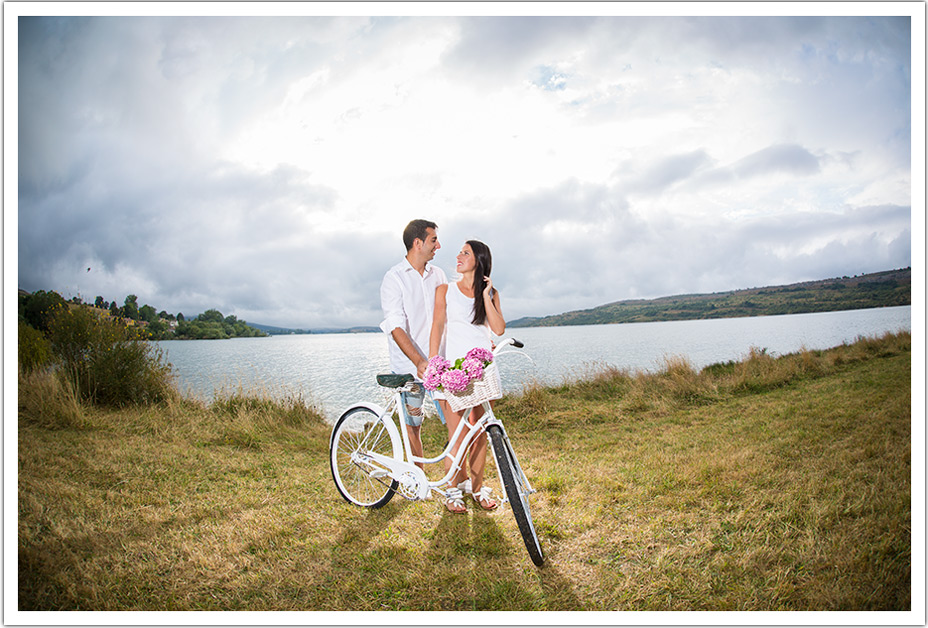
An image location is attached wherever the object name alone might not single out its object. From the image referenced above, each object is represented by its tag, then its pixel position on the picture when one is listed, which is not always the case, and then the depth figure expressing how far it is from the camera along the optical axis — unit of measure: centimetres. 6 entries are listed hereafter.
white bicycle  251
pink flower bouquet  260
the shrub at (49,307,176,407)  720
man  309
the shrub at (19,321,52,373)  749
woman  289
